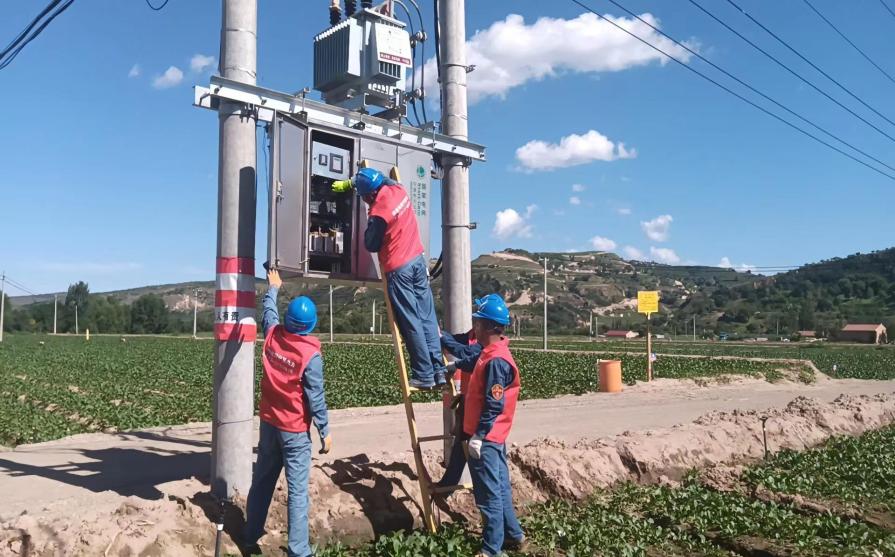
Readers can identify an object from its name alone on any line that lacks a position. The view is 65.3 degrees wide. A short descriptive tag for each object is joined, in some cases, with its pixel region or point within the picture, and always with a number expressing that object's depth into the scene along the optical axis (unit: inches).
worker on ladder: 248.5
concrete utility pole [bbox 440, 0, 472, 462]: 298.5
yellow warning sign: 992.9
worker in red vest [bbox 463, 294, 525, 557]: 231.9
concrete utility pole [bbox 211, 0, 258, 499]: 247.1
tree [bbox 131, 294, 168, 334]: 4763.8
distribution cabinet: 255.6
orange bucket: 909.8
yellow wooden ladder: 252.2
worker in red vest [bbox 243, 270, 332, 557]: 222.8
